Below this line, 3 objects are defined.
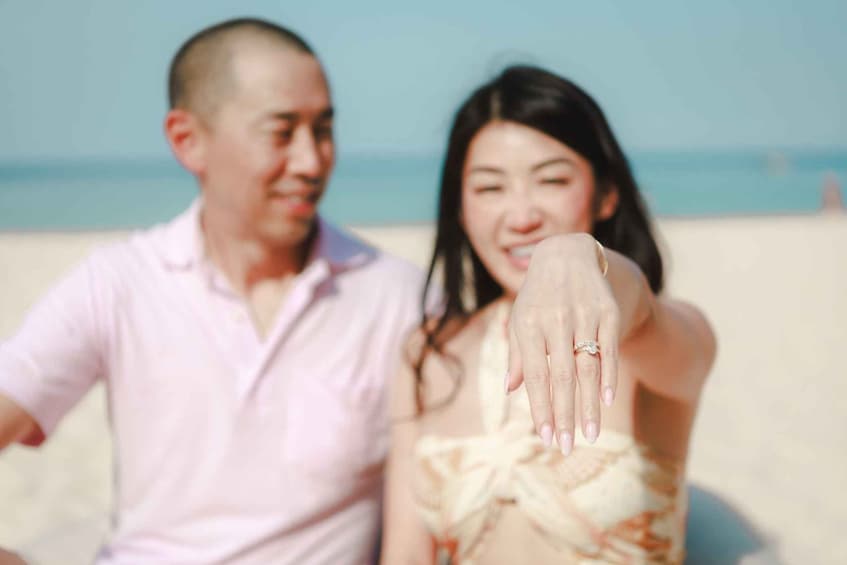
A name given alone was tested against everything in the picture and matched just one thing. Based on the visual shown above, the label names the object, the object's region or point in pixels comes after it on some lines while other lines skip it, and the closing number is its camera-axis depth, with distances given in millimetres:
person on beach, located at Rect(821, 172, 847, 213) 16062
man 2334
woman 1932
